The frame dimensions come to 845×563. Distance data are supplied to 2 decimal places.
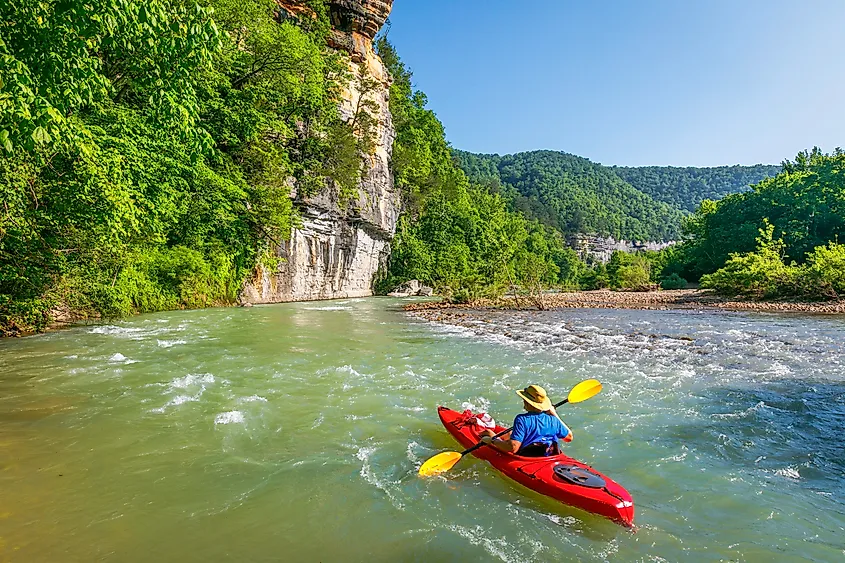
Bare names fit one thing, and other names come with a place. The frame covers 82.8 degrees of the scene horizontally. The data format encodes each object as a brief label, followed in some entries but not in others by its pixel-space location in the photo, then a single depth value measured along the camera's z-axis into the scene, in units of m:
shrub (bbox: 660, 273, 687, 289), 39.75
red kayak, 3.28
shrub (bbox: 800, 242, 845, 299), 20.20
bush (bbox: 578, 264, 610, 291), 48.00
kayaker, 4.14
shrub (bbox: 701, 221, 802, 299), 22.54
